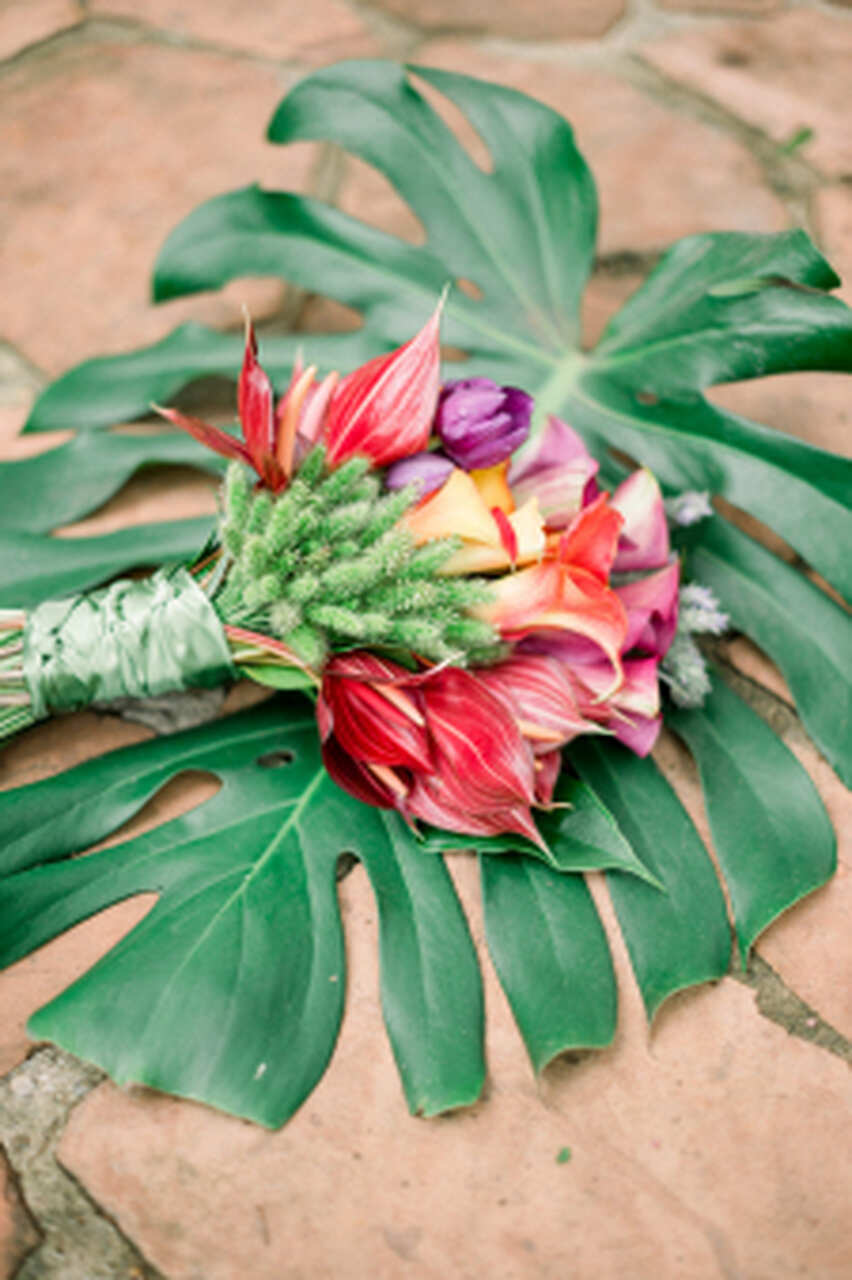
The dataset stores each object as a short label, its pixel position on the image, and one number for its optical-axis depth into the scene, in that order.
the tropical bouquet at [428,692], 0.57
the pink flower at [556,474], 0.65
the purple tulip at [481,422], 0.61
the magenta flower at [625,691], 0.61
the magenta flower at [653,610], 0.61
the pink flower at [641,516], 0.65
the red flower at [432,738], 0.56
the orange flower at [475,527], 0.59
